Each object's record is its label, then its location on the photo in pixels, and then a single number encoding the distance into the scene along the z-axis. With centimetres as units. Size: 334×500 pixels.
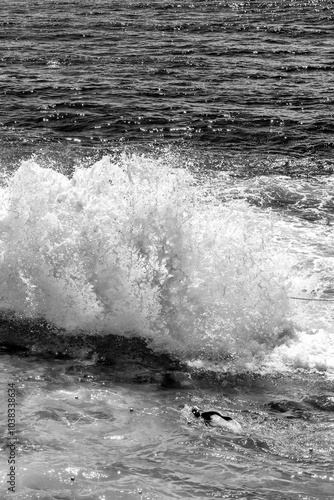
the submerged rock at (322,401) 1936
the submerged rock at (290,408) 1905
